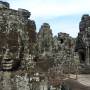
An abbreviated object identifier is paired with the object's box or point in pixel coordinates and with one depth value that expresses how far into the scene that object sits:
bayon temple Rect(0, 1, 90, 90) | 4.61
